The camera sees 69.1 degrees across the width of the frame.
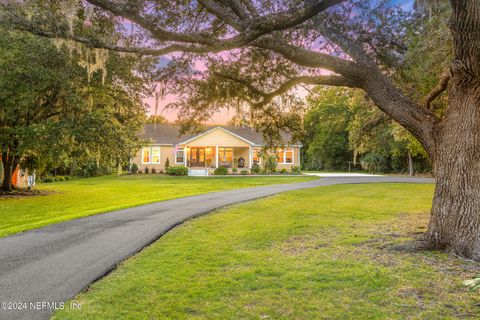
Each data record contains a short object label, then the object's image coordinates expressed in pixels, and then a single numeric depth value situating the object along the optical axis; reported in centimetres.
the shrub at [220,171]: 3659
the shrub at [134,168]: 3813
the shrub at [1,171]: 1903
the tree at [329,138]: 4831
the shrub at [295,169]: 3912
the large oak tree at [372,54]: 550
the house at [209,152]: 3916
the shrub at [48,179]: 3099
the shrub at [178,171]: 3588
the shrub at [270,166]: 3759
